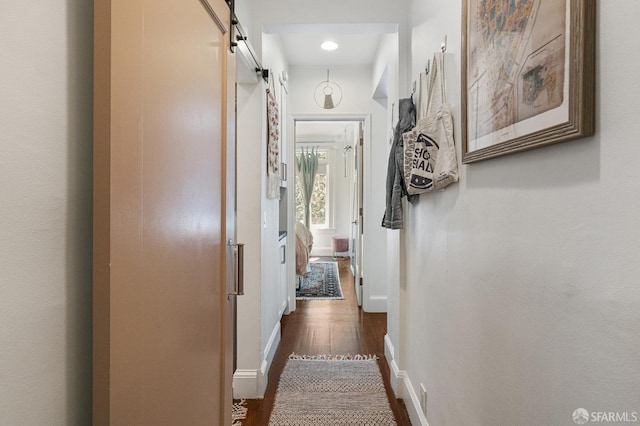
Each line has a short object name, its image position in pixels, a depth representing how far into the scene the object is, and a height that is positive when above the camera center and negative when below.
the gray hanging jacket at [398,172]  1.98 +0.21
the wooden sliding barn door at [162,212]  0.71 -0.01
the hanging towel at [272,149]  2.54 +0.44
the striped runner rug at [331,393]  2.11 -1.18
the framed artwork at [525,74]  0.68 +0.32
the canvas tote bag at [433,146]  1.41 +0.27
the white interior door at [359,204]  4.26 +0.07
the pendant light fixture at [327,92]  3.91 +1.24
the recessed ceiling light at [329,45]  3.34 +1.50
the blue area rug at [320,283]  4.89 -1.10
